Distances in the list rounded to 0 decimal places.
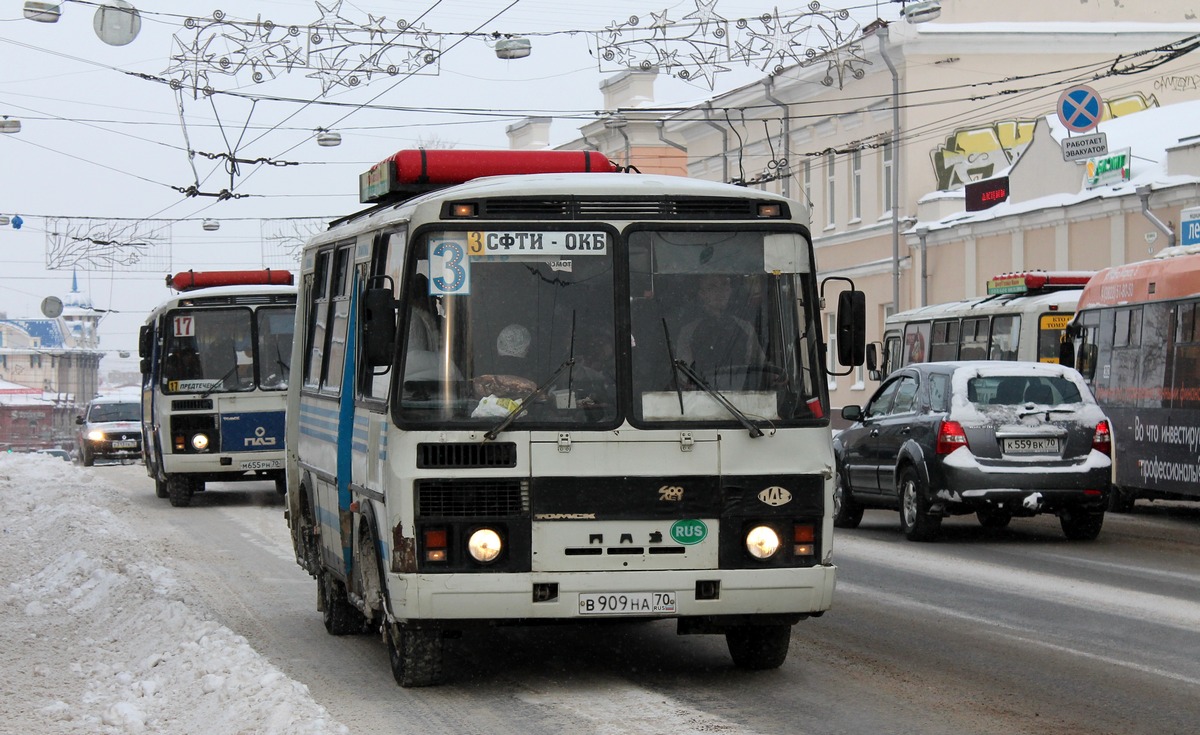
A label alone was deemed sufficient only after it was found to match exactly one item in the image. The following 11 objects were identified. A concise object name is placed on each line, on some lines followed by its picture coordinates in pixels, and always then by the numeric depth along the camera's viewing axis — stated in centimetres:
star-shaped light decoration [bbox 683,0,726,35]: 2578
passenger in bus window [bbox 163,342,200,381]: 2459
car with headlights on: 4234
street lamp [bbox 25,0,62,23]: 2344
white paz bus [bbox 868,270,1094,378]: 2733
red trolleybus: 1989
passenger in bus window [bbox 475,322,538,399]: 867
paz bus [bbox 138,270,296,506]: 2438
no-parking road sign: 3412
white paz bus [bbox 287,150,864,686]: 858
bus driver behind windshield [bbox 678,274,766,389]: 885
